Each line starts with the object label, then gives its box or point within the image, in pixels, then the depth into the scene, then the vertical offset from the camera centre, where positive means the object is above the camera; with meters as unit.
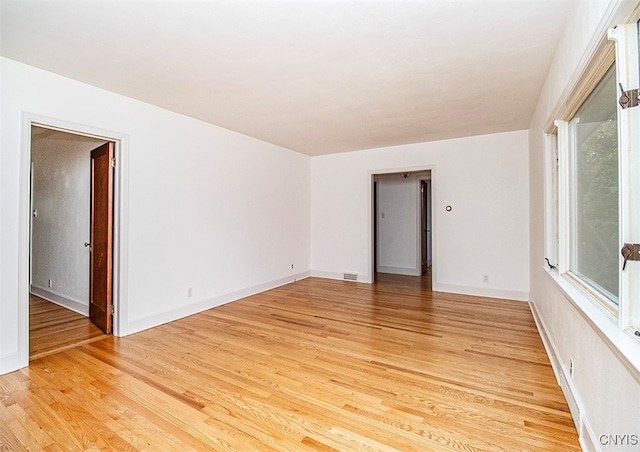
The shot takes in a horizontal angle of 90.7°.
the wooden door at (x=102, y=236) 3.46 -0.08
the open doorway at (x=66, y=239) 3.47 -0.13
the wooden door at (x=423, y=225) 7.17 +0.08
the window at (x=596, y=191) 1.67 +0.24
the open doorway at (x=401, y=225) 7.04 +0.08
